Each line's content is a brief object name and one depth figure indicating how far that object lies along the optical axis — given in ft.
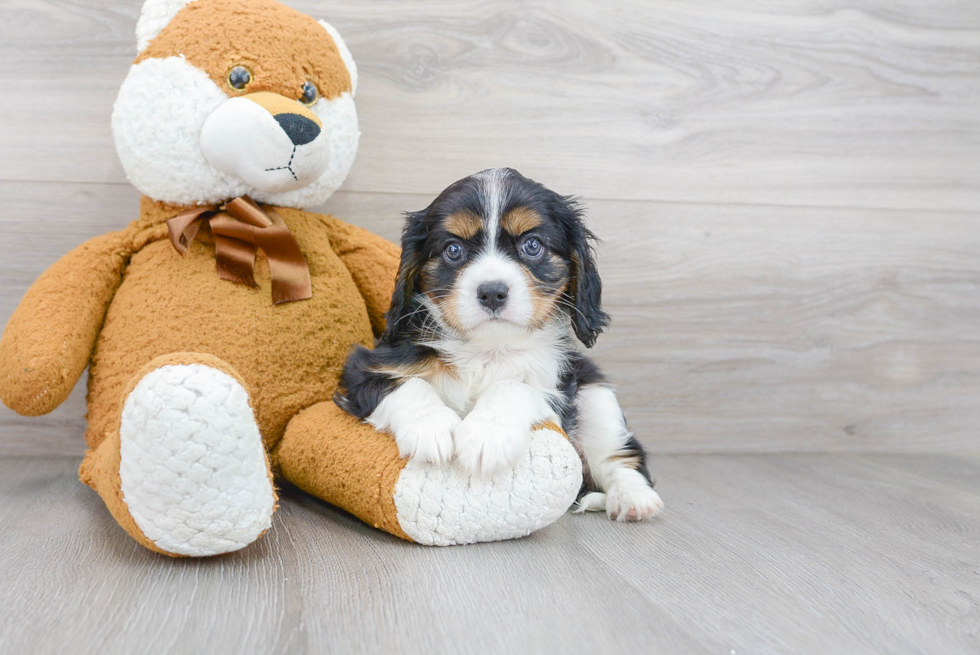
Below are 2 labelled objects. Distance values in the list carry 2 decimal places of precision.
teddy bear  2.35
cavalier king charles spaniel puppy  2.37
